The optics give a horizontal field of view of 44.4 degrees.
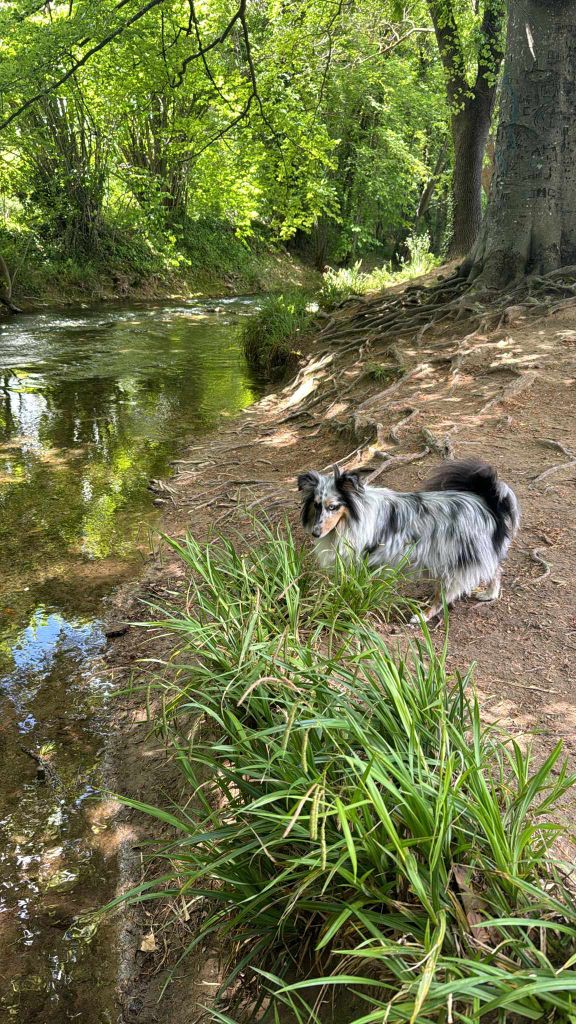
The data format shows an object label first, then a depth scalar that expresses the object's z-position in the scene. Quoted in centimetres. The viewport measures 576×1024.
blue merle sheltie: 417
